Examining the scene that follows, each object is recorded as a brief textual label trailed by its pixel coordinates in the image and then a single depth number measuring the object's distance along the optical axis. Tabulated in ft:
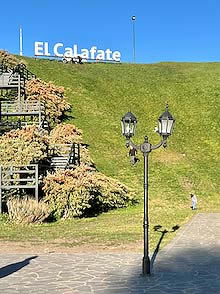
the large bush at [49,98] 136.15
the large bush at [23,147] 74.18
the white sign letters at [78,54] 206.49
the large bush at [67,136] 99.46
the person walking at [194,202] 82.07
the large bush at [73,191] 66.28
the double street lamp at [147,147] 32.35
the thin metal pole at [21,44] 224.33
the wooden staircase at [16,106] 112.27
